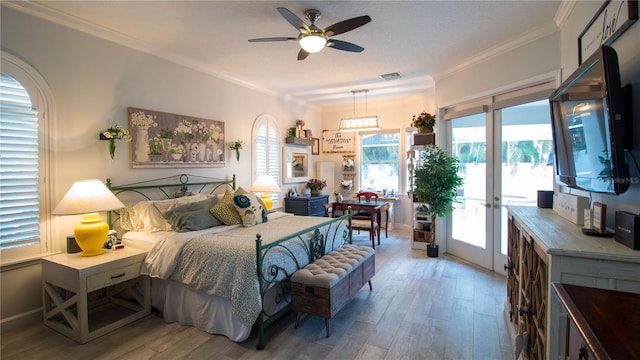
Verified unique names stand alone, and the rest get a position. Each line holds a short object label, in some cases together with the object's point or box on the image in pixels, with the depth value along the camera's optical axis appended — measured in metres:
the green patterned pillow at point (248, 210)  3.55
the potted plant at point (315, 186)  6.62
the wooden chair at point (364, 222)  5.23
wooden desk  5.41
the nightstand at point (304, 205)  5.88
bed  2.46
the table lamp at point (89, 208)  2.64
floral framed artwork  3.56
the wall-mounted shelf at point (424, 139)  5.01
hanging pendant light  5.64
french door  3.60
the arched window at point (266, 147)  5.43
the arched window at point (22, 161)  2.60
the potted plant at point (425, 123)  5.07
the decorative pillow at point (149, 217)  3.27
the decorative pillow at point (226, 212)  3.52
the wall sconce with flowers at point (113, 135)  3.18
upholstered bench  2.54
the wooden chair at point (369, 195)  6.06
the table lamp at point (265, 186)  4.86
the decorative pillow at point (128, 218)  3.33
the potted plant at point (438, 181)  4.48
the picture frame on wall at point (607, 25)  1.62
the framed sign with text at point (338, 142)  7.39
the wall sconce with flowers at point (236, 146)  4.87
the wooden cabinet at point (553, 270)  1.27
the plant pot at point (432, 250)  4.74
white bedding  2.50
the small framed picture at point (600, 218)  1.58
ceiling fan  2.46
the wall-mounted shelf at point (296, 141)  6.22
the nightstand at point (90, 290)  2.51
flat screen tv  1.44
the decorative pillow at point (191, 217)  3.19
